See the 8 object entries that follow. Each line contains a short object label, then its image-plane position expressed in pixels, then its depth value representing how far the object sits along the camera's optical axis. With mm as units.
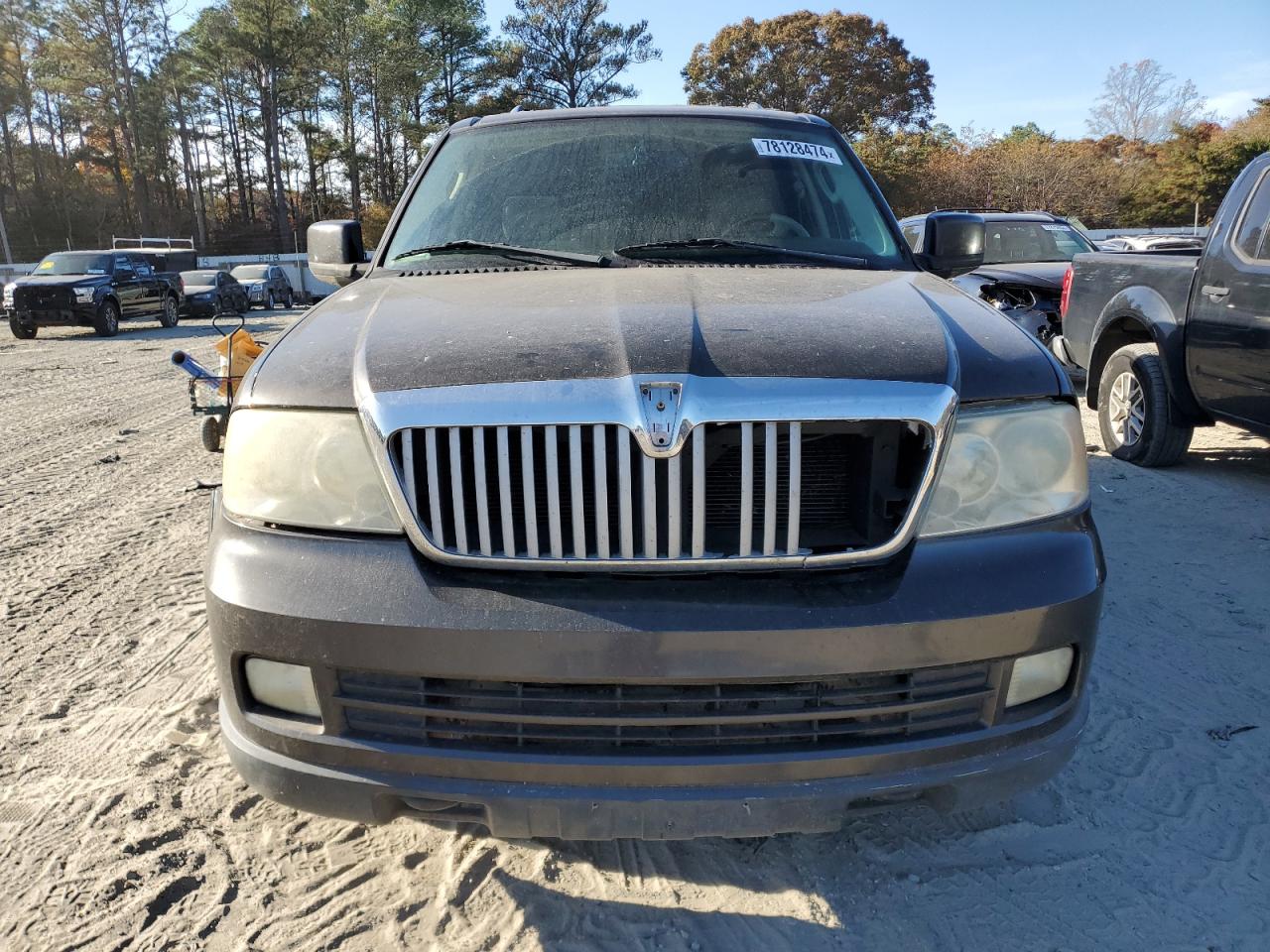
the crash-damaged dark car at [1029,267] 8562
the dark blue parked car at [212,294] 22703
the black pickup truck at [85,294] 16875
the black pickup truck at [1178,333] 5102
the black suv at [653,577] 1697
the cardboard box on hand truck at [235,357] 4969
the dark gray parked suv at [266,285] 26750
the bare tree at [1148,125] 55359
